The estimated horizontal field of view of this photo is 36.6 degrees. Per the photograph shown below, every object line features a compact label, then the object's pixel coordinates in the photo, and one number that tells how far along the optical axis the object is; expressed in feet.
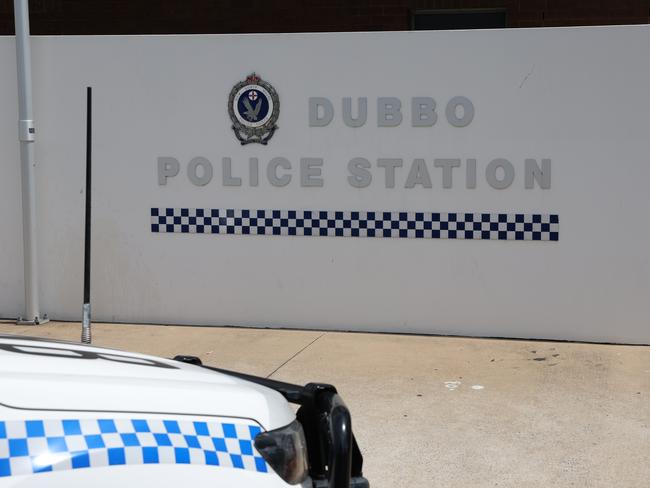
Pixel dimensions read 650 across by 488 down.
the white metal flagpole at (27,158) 27.37
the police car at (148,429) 8.10
